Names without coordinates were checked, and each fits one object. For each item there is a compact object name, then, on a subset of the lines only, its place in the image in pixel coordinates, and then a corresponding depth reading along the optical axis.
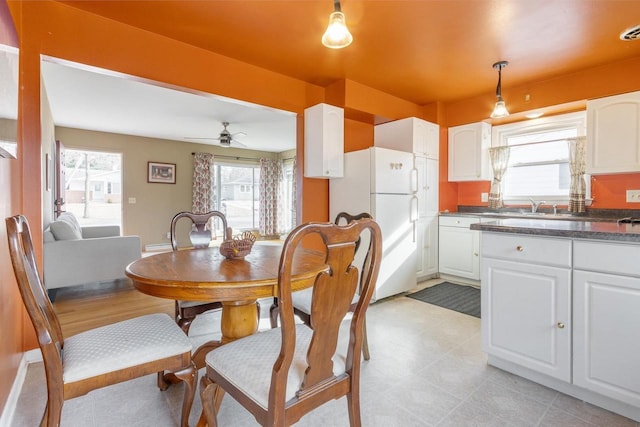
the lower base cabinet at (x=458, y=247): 3.78
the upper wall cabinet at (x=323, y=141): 3.22
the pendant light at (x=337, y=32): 1.71
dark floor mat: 3.04
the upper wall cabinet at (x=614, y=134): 2.91
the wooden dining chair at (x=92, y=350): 1.00
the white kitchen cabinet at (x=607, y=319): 1.42
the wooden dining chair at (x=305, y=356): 0.94
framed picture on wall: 6.51
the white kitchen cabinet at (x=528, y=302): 1.62
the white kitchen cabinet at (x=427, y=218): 3.90
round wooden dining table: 1.18
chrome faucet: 3.76
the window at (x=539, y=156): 3.68
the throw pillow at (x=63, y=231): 3.29
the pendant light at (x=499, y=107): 2.88
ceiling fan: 5.32
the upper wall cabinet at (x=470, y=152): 4.08
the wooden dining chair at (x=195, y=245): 1.86
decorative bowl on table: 1.65
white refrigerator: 3.15
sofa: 3.19
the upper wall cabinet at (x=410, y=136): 3.82
